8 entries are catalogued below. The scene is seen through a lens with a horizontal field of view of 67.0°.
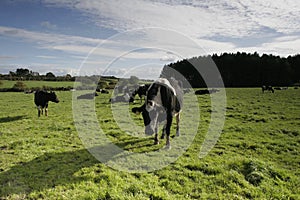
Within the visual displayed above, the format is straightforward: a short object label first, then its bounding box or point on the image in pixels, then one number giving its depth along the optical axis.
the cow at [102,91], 40.80
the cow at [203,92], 36.17
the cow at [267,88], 40.41
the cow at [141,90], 21.31
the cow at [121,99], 25.51
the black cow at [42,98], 16.73
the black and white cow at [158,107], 8.08
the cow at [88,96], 30.92
